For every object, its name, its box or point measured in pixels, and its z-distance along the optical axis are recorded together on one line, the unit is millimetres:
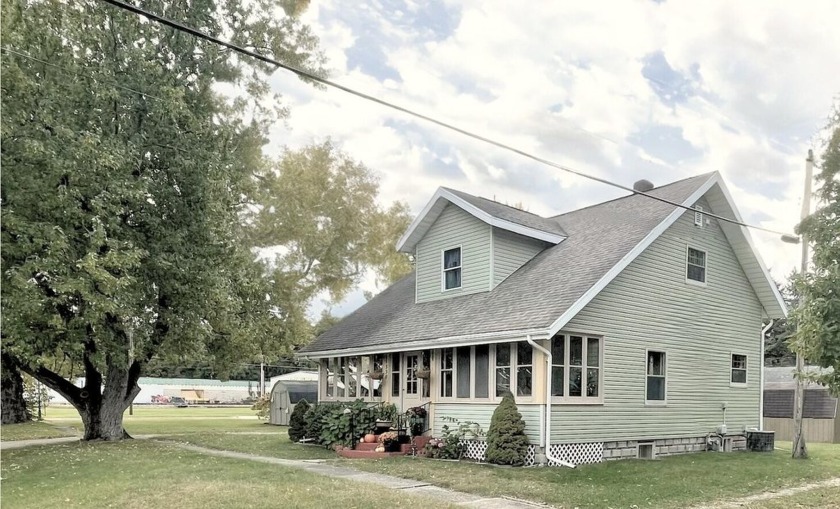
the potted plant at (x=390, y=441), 15922
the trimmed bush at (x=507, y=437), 13352
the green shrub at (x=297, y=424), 19625
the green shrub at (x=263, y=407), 34303
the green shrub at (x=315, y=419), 18469
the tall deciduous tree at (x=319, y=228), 30516
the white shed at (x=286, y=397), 29906
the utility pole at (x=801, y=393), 16766
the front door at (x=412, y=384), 16906
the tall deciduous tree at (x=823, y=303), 9969
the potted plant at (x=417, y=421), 16406
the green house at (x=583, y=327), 14258
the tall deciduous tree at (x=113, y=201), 14594
